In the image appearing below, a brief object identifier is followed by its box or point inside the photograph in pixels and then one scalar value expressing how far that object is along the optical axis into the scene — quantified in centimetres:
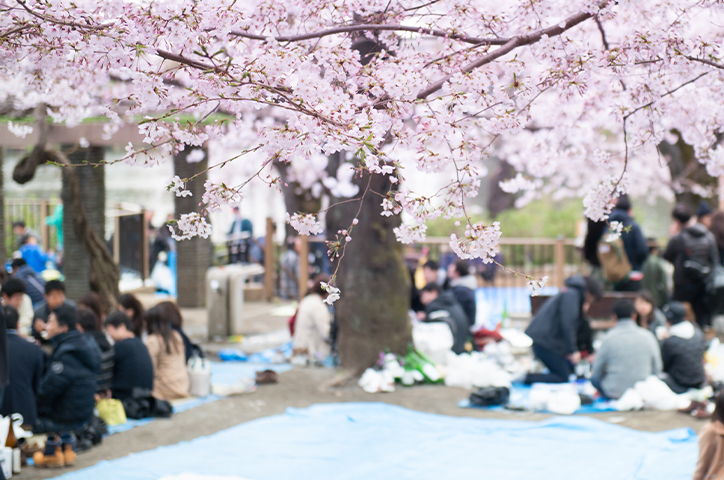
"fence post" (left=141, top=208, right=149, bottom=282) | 1415
